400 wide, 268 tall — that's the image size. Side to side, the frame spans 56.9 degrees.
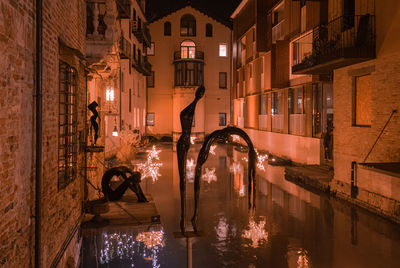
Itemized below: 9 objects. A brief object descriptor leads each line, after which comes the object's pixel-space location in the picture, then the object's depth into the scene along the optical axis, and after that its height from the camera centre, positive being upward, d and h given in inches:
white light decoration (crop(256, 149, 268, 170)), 835.9 -78.2
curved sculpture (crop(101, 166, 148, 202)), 426.9 -67.1
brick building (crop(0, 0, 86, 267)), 154.8 -3.7
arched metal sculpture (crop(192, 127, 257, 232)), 174.4 -10.4
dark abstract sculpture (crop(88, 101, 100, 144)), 393.5 +10.8
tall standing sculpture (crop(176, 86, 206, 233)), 181.2 -6.3
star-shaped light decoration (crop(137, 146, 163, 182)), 697.7 -85.1
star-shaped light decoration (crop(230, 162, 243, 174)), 768.4 -86.9
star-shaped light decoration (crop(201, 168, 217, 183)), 673.0 -91.0
